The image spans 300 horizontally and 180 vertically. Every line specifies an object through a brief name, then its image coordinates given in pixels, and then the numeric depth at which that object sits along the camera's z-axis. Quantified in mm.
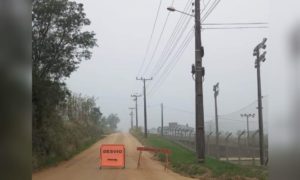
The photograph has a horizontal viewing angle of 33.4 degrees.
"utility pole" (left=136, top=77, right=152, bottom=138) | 62000
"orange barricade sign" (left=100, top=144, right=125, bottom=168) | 21827
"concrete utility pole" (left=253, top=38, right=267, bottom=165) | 23203
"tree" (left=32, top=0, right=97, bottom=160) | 22380
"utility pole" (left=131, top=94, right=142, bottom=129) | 87856
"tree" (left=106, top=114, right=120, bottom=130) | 134500
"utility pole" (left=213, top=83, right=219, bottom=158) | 43469
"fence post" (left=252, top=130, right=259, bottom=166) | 22469
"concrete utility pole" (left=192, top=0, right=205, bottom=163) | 22297
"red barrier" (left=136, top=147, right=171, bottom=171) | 22475
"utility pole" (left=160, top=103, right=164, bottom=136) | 72450
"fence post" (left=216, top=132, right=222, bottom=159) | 27967
